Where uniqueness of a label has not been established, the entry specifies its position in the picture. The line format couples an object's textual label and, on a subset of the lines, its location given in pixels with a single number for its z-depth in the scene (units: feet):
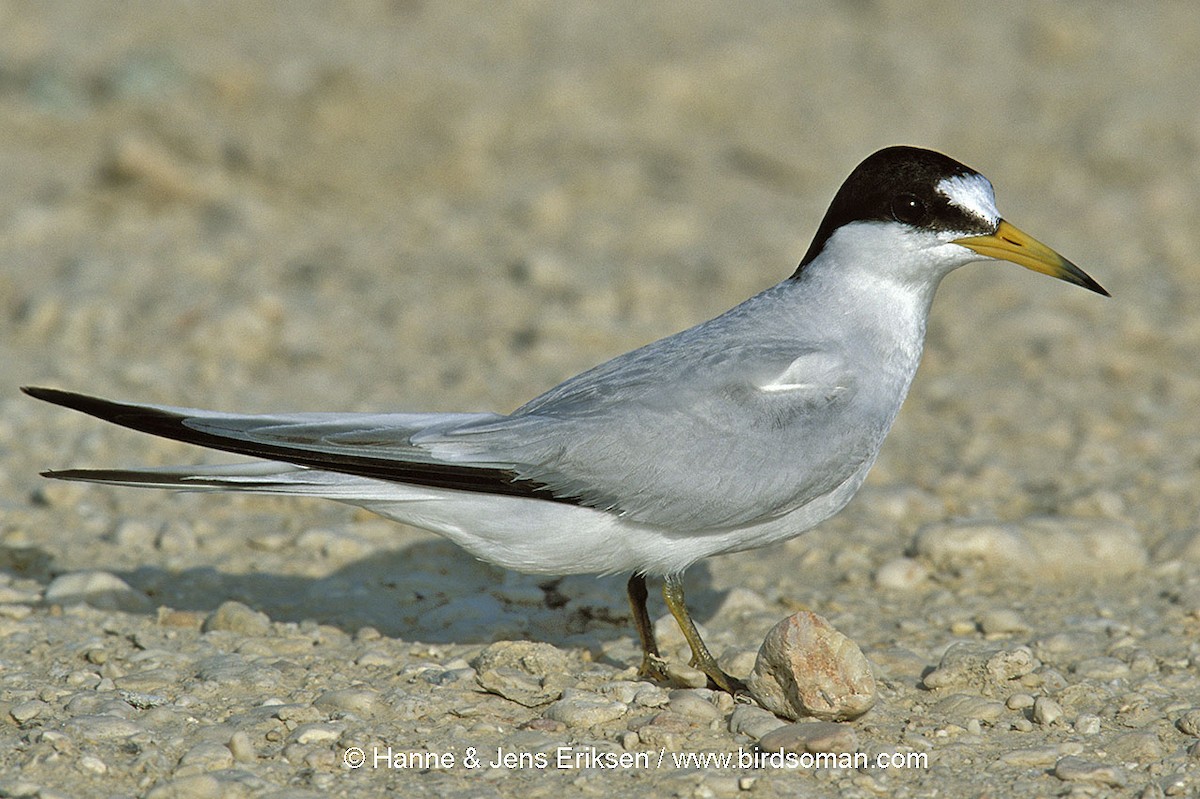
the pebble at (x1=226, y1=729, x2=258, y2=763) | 23.56
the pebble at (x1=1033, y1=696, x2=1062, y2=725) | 25.75
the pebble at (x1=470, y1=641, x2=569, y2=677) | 27.17
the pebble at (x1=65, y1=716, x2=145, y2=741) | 23.86
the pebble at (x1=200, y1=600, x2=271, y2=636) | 29.71
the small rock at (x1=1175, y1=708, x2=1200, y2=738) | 25.24
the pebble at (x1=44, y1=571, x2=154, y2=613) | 30.45
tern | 26.63
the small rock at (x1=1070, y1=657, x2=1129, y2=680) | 27.96
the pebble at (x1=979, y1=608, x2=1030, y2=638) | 30.53
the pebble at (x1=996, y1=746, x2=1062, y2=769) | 24.16
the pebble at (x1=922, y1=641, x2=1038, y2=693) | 27.17
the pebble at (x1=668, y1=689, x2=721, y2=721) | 25.72
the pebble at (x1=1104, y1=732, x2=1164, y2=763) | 24.45
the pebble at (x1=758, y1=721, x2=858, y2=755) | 24.07
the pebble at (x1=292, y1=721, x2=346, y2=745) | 24.13
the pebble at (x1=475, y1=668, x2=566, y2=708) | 26.43
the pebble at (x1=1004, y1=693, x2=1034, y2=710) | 26.35
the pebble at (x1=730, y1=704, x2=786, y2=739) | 25.14
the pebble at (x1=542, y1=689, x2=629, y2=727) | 25.32
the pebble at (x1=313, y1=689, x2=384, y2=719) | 25.52
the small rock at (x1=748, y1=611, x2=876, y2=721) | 25.29
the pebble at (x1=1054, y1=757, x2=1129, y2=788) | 23.25
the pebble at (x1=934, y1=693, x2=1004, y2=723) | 25.99
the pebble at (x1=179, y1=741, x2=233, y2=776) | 23.12
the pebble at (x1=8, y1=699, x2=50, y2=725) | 24.70
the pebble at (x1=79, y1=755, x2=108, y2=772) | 22.89
